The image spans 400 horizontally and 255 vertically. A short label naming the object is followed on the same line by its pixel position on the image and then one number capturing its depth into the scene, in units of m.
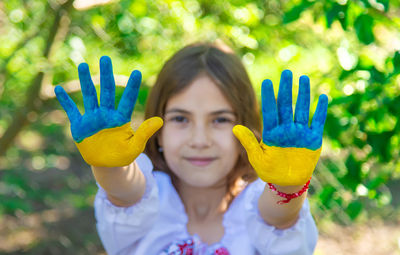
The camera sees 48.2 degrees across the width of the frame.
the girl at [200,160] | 1.07
